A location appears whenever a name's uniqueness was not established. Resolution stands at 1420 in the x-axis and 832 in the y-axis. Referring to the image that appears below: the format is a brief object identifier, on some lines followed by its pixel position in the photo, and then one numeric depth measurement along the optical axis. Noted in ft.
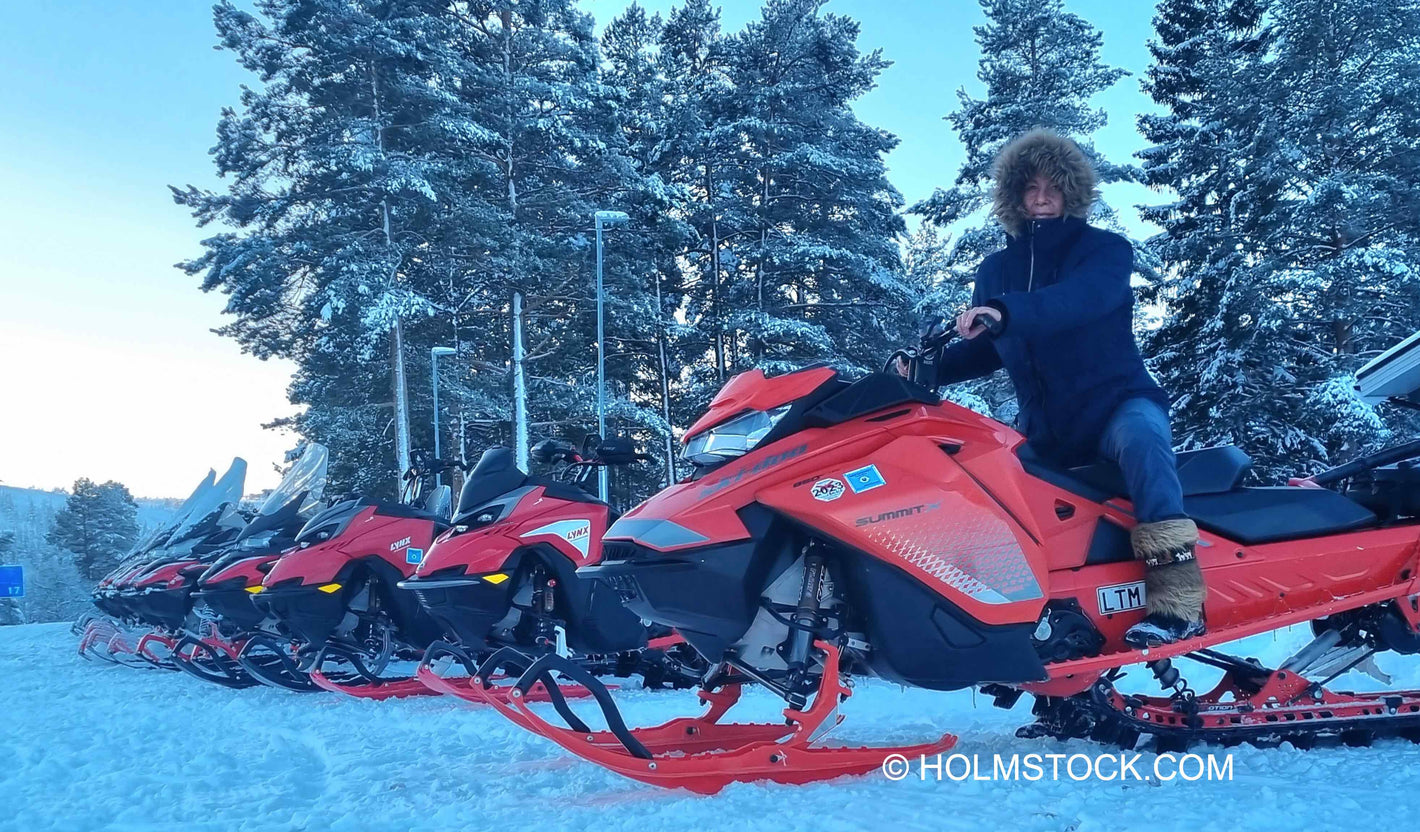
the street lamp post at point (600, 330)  49.27
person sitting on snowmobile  9.09
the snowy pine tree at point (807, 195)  65.51
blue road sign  59.31
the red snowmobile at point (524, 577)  16.61
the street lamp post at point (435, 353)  59.98
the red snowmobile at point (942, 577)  8.39
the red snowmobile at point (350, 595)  20.03
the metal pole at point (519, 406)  61.82
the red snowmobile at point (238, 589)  23.54
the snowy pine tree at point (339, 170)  59.72
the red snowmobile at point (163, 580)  29.04
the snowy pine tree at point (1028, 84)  56.65
